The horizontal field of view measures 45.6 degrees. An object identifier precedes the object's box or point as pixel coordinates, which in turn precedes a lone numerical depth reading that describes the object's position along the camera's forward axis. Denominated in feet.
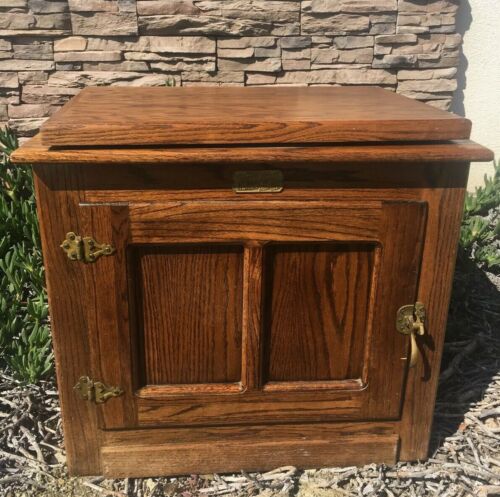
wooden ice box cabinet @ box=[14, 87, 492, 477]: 4.73
